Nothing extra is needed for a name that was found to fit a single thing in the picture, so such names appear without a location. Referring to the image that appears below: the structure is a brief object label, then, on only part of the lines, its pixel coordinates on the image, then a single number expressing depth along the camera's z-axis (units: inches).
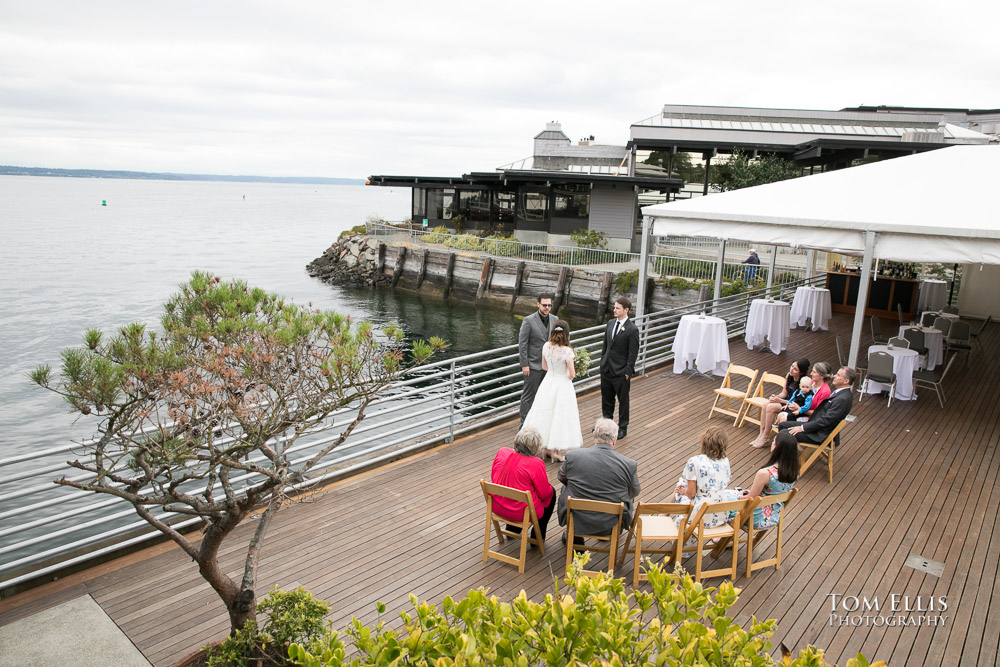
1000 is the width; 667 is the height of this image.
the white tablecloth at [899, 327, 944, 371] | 430.9
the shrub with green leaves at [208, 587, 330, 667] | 137.0
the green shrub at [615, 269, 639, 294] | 987.3
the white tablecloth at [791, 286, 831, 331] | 574.6
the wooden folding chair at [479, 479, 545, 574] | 191.8
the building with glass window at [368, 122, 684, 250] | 1289.4
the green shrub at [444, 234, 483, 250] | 1259.8
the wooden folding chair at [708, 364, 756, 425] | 336.2
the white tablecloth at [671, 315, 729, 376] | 423.8
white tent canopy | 319.9
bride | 274.4
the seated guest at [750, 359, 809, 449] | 303.0
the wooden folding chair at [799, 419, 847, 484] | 264.5
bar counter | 642.2
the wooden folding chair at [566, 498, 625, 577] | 185.9
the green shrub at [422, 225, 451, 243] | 1328.7
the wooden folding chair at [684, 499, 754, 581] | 184.7
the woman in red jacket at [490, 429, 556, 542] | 198.7
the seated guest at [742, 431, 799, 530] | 201.5
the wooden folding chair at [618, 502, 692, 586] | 183.9
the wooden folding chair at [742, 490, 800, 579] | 192.1
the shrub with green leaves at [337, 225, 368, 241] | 1589.6
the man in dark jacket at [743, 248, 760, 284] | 871.2
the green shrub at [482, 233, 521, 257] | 1197.7
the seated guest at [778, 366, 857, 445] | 263.3
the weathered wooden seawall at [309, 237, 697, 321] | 1038.4
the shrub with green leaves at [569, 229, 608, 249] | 1205.1
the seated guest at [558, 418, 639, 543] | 192.5
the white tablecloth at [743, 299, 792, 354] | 488.4
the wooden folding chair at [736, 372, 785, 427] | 324.9
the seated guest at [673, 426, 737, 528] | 198.4
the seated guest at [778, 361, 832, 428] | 278.1
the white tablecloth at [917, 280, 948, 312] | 613.0
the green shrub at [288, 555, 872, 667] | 84.0
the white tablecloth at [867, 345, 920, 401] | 378.3
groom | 299.0
